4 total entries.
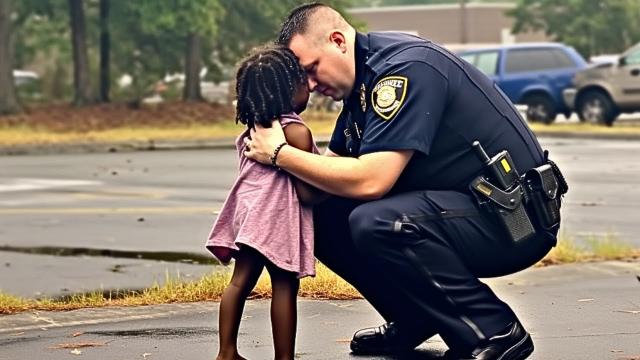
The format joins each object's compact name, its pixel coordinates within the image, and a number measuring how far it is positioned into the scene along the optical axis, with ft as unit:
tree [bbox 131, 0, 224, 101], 92.22
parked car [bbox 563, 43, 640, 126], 84.17
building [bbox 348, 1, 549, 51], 206.80
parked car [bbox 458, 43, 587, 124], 90.48
